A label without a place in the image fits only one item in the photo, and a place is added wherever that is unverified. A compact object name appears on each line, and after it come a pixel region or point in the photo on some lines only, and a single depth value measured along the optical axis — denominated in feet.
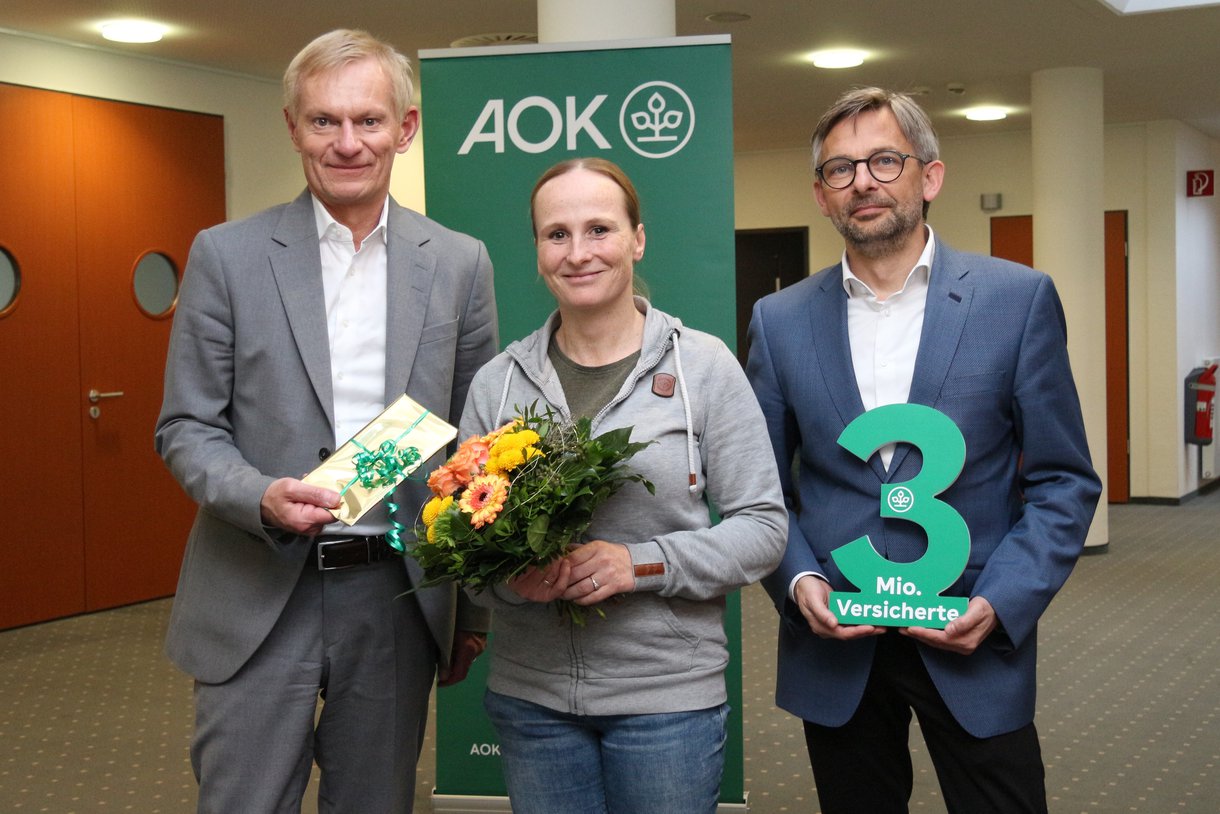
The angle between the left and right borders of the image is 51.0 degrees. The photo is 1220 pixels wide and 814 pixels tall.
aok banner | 11.12
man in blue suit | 6.88
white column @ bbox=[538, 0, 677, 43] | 12.90
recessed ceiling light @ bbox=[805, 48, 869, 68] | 24.07
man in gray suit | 6.73
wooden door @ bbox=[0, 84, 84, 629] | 21.12
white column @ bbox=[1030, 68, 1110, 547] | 25.96
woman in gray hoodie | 6.15
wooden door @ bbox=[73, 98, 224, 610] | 22.45
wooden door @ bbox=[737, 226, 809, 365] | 38.29
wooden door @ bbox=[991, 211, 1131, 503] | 33.86
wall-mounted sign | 34.27
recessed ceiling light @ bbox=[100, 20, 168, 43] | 20.51
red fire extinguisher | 33.42
